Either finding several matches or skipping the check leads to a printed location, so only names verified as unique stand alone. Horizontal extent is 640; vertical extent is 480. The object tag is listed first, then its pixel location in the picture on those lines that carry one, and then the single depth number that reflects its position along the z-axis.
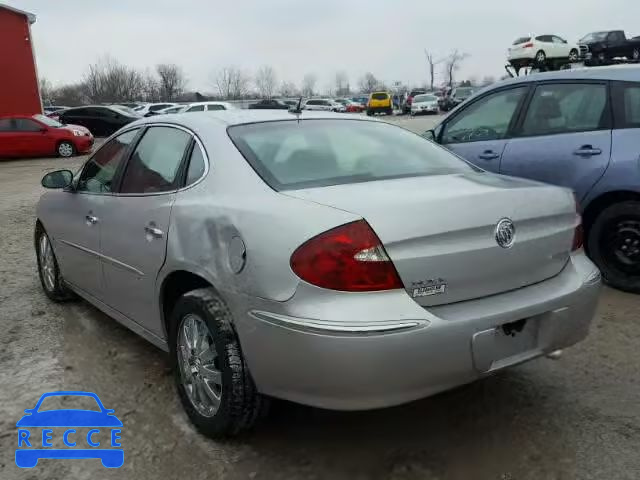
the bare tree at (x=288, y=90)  112.31
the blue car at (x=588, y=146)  4.50
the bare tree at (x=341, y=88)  128.94
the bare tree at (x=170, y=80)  90.38
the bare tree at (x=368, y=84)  123.86
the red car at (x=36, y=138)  19.05
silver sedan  2.25
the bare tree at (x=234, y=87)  107.41
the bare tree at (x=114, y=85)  86.00
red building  25.00
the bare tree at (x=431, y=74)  107.81
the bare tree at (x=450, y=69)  107.00
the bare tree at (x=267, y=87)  113.50
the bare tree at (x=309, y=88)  116.55
